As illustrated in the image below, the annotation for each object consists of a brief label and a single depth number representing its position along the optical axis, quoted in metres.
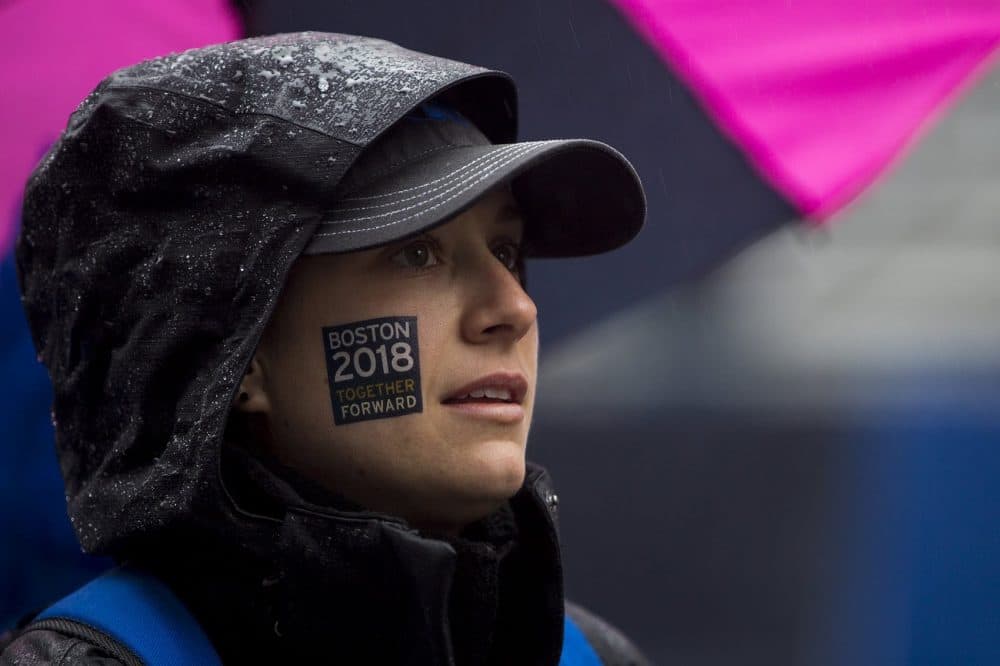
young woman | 4.54
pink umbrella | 4.86
